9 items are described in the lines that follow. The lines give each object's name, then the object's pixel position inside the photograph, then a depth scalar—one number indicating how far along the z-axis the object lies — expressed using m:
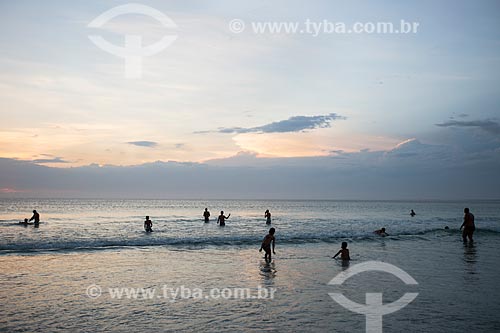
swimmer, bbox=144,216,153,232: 33.09
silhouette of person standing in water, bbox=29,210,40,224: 38.81
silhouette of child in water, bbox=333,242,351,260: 17.38
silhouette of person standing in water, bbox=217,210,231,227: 39.75
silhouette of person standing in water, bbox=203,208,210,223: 43.56
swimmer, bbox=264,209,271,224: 45.12
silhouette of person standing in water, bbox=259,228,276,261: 17.78
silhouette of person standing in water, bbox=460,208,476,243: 25.88
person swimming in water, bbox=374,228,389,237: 29.62
